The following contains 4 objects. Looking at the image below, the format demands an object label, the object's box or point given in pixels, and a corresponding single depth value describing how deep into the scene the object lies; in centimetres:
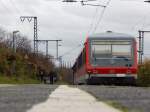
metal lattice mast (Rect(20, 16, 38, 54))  8819
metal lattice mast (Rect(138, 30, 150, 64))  8524
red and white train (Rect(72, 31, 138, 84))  3228
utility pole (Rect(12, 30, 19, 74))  7016
